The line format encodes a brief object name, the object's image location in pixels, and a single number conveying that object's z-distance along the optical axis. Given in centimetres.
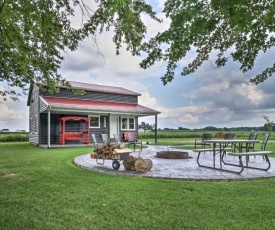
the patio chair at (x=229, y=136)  1059
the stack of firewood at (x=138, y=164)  623
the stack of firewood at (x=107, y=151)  691
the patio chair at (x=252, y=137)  911
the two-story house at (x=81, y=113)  1631
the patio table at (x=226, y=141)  643
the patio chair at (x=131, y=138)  1223
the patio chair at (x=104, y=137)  915
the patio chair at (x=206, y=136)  1103
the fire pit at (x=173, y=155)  902
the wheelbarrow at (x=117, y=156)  673
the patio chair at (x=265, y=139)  812
